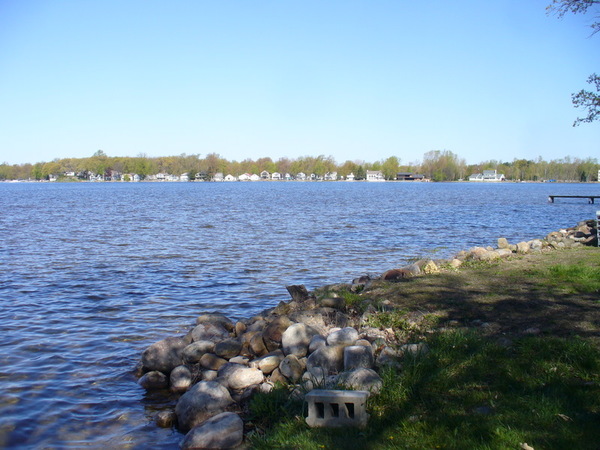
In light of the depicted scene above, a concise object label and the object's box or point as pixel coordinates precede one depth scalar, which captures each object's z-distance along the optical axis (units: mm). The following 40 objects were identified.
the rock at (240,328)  9898
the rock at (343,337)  7195
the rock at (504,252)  14340
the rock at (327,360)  6832
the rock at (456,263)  12765
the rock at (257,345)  8570
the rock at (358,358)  6531
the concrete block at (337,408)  5219
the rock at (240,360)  8195
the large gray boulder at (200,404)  6570
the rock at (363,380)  5761
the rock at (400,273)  12250
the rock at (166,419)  6805
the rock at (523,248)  15784
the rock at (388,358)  6380
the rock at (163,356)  8438
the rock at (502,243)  17141
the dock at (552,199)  62362
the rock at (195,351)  8672
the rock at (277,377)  7034
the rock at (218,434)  5727
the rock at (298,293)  11086
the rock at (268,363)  7582
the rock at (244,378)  7266
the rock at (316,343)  7582
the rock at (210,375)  7812
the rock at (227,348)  8586
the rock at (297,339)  7817
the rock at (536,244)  16659
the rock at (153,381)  8094
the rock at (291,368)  7067
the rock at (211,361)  8305
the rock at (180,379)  7988
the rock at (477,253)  14031
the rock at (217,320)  10204
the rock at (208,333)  9422
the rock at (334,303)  9672
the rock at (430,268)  12334
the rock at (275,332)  8453
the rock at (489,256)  13750
